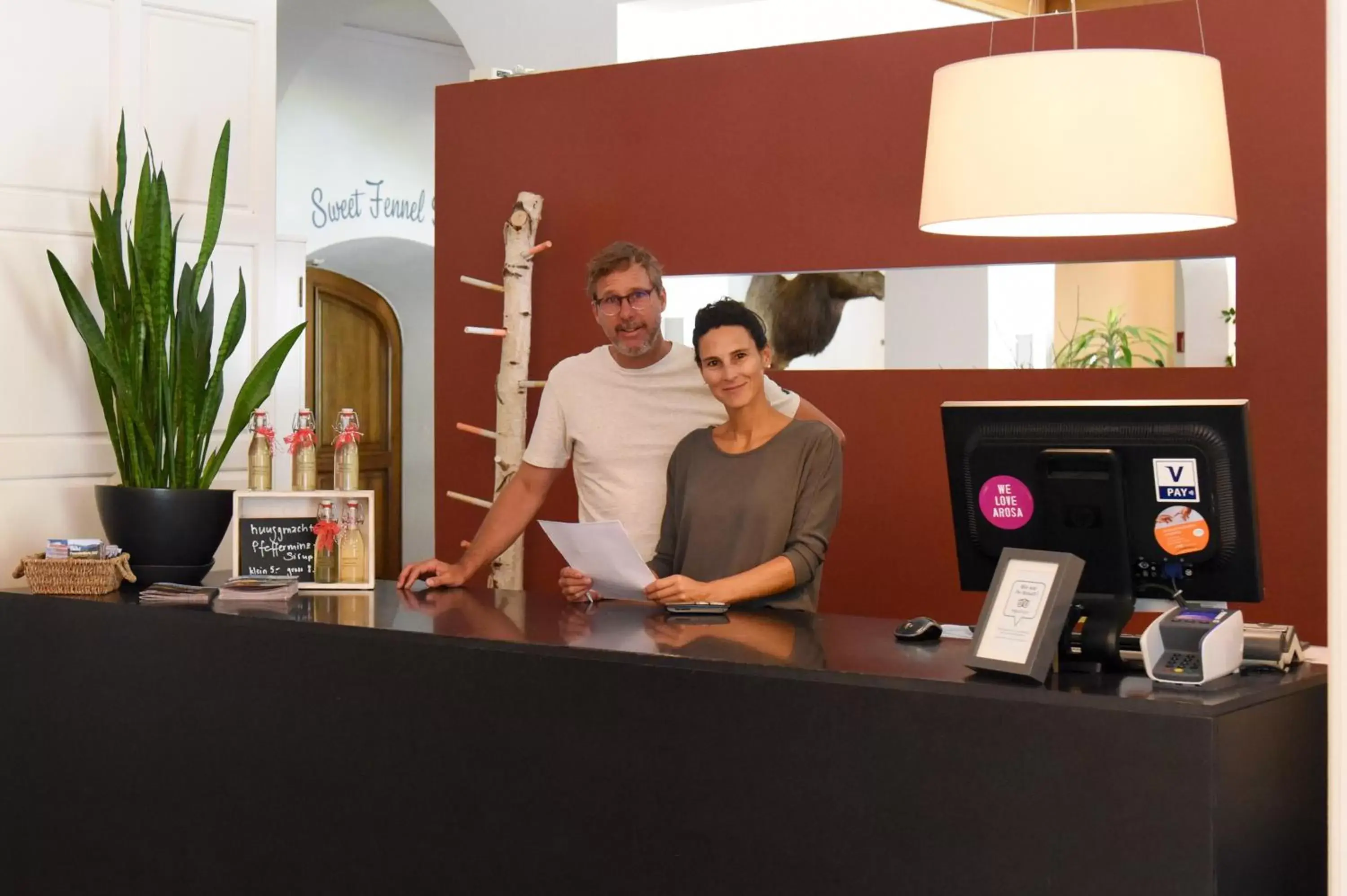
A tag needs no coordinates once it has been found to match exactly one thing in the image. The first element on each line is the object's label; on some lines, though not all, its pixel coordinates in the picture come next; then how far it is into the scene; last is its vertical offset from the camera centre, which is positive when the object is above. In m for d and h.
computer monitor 2.48 -0.09
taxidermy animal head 5.29 +0.48
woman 3.40 -0.10
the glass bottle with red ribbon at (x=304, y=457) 3.66 -0.04
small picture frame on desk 2.33 -0.26
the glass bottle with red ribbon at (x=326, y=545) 3.61 -0.25
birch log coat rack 5.81 +0.38
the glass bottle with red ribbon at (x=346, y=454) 3.65 -0.03
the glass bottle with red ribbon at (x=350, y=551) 3.61 -0.26
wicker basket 3.55 -0.32
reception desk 2.21 -0.54
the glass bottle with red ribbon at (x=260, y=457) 3.68 -0.04
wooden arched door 9.70 +0.39
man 3.88 +0.06
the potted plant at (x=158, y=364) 3.92 +0.20
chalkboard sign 3.64 -0.25
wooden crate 3.62 -0.16
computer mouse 2.75 -0.34
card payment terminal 2.28 -0.31
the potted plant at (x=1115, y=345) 4.79 +0.30
